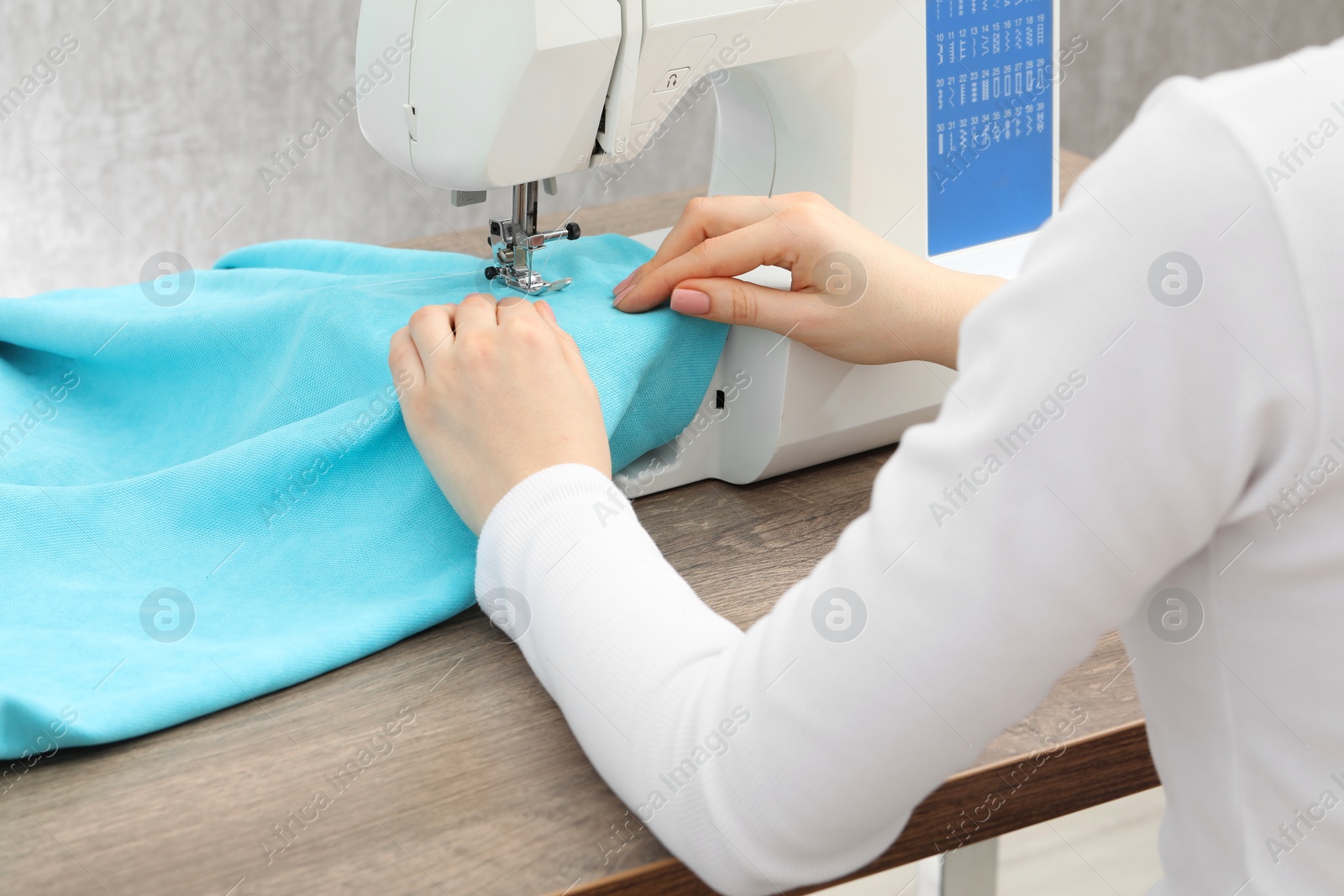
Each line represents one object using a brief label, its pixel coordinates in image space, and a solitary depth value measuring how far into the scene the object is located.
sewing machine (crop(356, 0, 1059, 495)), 1.62
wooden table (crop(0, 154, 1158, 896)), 1.45
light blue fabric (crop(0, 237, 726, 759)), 1.53
